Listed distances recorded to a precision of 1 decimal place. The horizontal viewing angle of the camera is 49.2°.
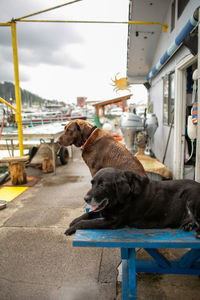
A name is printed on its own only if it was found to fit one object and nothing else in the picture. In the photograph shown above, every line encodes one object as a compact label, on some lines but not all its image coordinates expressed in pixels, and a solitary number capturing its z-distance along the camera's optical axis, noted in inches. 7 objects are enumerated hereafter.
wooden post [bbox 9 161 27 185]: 221.9
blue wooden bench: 66.6
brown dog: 109.6
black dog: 72.4
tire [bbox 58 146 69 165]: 304.5
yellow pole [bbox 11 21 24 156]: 185.0
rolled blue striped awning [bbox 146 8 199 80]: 126.1
